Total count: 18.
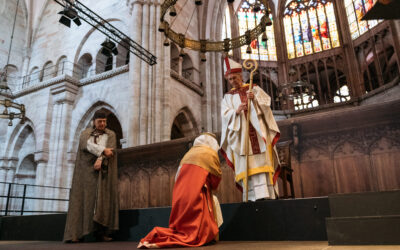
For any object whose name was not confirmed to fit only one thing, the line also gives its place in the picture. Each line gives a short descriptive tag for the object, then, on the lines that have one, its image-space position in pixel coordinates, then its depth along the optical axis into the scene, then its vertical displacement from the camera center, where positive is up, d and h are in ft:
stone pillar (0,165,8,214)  46.34 +4.30
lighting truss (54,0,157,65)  37.37 +18.15
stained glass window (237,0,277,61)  69.00 +35.62
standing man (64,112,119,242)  12.98 +0.96
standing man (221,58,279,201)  12.91 +2.92
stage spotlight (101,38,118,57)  35.57 +17.98
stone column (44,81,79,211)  43.26 +11.14
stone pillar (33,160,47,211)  42.56 +3.48
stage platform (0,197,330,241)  10.80 -0.45
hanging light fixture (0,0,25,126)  37.33 +12.96
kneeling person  9.80 +0.13
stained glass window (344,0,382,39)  57.98 +34.49
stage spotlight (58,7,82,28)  29.94 +18.19
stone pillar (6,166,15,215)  48.43 +5.27
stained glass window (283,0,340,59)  66.44 +36.78
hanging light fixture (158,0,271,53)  27.53 +15.35
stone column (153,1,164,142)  37.35 +15.49
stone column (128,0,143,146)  36.79 +16.79
